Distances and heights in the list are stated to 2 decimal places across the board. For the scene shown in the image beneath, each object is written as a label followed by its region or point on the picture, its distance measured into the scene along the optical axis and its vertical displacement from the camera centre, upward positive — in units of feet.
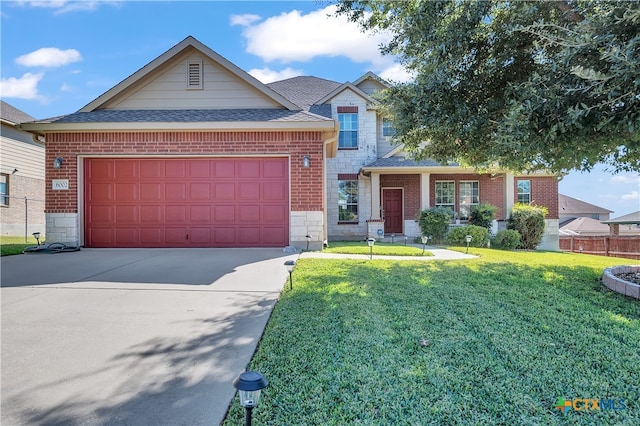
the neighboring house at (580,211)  116.78 +0.29
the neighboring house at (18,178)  53.31 +5.64
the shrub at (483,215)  48.80 -0.42
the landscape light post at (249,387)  5.69 -2.85
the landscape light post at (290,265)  15.71 -2.37
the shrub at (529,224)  48.62 -1.69
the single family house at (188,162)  29.25 +4.37
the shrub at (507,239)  46.52 -3.62
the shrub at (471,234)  44.80 -2.99
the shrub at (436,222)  46.24 -1.30
